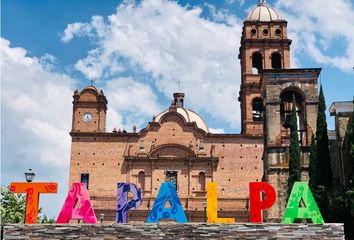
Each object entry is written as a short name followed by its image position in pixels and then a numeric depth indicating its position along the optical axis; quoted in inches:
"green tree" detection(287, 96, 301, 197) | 1224.8
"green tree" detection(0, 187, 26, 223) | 1509.4
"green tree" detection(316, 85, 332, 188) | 1204.5
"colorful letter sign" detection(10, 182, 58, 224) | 742.5
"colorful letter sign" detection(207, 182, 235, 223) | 796.0
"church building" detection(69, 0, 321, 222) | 1994.3
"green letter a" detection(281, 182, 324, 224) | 721.6
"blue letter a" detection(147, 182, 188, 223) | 735.9
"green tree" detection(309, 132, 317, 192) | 1210.4
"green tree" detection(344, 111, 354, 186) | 1083.3
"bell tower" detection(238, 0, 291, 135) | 2083.4
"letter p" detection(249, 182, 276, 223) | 748.0
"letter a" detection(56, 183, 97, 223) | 738.2
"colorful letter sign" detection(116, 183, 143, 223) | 776.9
